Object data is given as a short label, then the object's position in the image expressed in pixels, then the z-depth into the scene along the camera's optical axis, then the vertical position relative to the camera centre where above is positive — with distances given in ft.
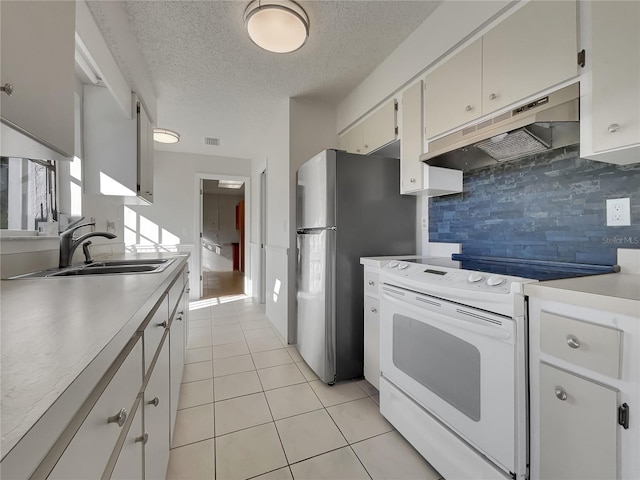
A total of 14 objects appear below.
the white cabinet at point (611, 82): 3.11 +1.86
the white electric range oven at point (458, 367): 3.17 -1.78
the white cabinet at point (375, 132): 7.19 +3.11
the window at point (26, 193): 4.29 +0.80
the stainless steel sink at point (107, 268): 4.25 -0.55
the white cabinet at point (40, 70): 2.43 +1.69
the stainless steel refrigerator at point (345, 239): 6.63 -0.02
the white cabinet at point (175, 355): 4.44 -2.15
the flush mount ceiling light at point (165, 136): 10.62 +4.08
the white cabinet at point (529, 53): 3.71 +2.75
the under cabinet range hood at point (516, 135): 3.77 +1.65
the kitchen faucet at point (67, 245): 5.03 -0.12
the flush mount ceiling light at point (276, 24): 5.34 +4.24
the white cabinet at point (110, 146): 6.52 +2.26
